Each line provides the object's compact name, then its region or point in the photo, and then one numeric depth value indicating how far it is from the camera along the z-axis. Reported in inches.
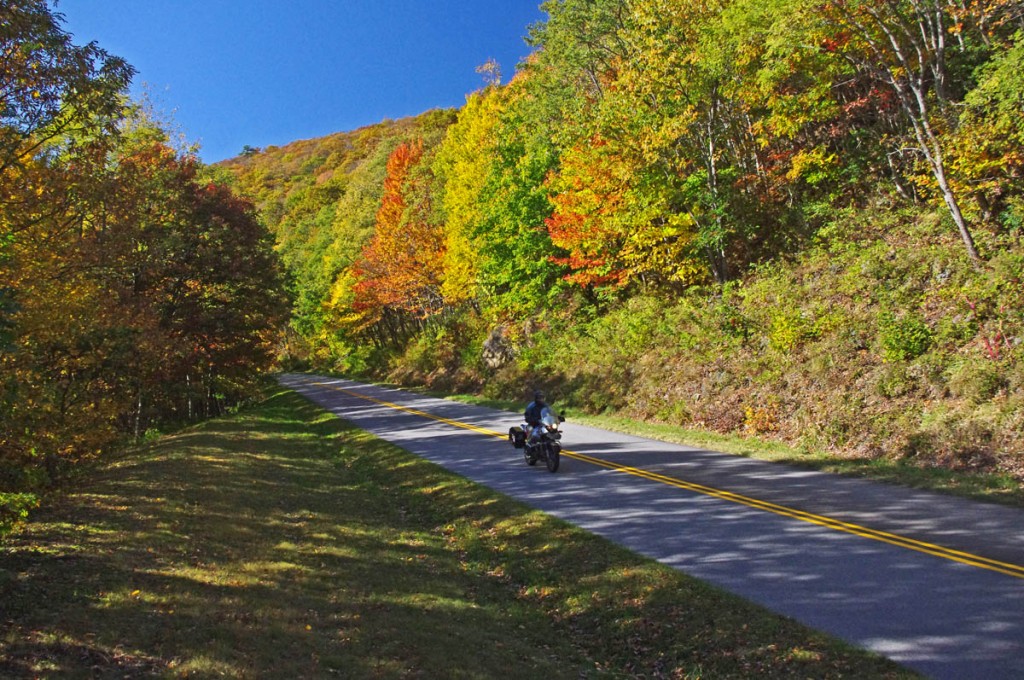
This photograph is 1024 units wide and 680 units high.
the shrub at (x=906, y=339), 531.8
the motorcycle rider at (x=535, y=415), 554.9
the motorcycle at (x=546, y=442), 531.5
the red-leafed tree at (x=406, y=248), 1659.7
